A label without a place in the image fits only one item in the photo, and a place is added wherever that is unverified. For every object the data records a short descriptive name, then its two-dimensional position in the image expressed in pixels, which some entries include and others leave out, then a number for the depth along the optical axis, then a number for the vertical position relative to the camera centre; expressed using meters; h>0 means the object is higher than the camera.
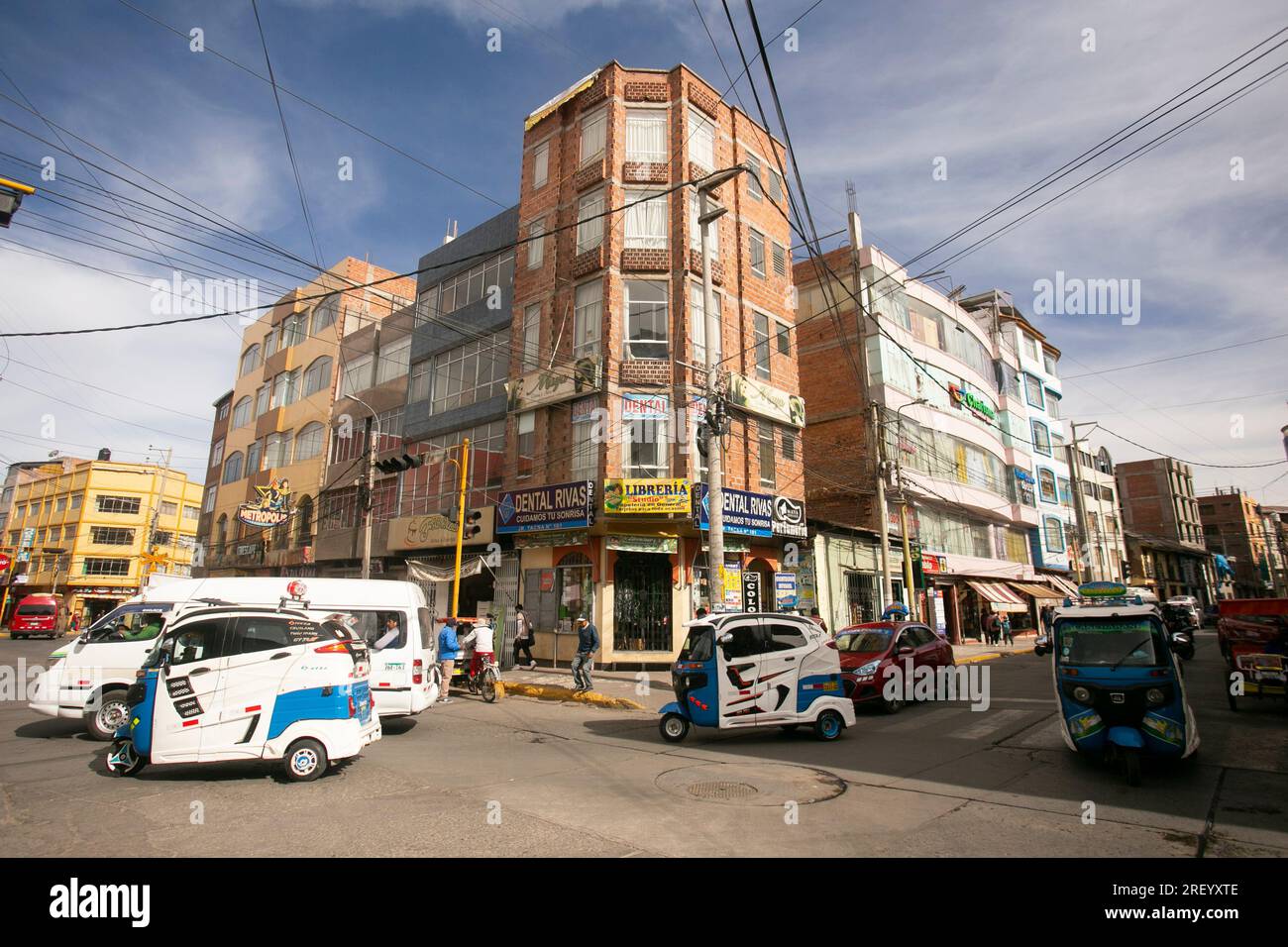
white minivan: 10.28 -0.62
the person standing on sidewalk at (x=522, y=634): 20.23 -1.00
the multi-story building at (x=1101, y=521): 51.94 +6.13
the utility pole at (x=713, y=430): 14.45 +3.98
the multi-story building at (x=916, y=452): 29.47 +7.26
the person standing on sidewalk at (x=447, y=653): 15.37 -1.15
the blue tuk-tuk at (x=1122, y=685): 7.45 -1.03
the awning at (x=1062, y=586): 41.42 +0.63
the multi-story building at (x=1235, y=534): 85.44 +7.80
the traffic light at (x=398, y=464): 20.61 +4.25
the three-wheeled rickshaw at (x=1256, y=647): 11.12 -0.90
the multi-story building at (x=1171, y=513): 69.06 +8.65
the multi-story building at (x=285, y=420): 36.06 +10.86
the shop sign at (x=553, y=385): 22.00 +7.32
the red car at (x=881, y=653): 13.33 -1.16
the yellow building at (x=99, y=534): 57.34 +6.41
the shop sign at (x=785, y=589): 19.14 +0.27
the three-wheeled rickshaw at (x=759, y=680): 10.36 -1.24
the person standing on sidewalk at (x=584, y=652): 15.75 -1.18
